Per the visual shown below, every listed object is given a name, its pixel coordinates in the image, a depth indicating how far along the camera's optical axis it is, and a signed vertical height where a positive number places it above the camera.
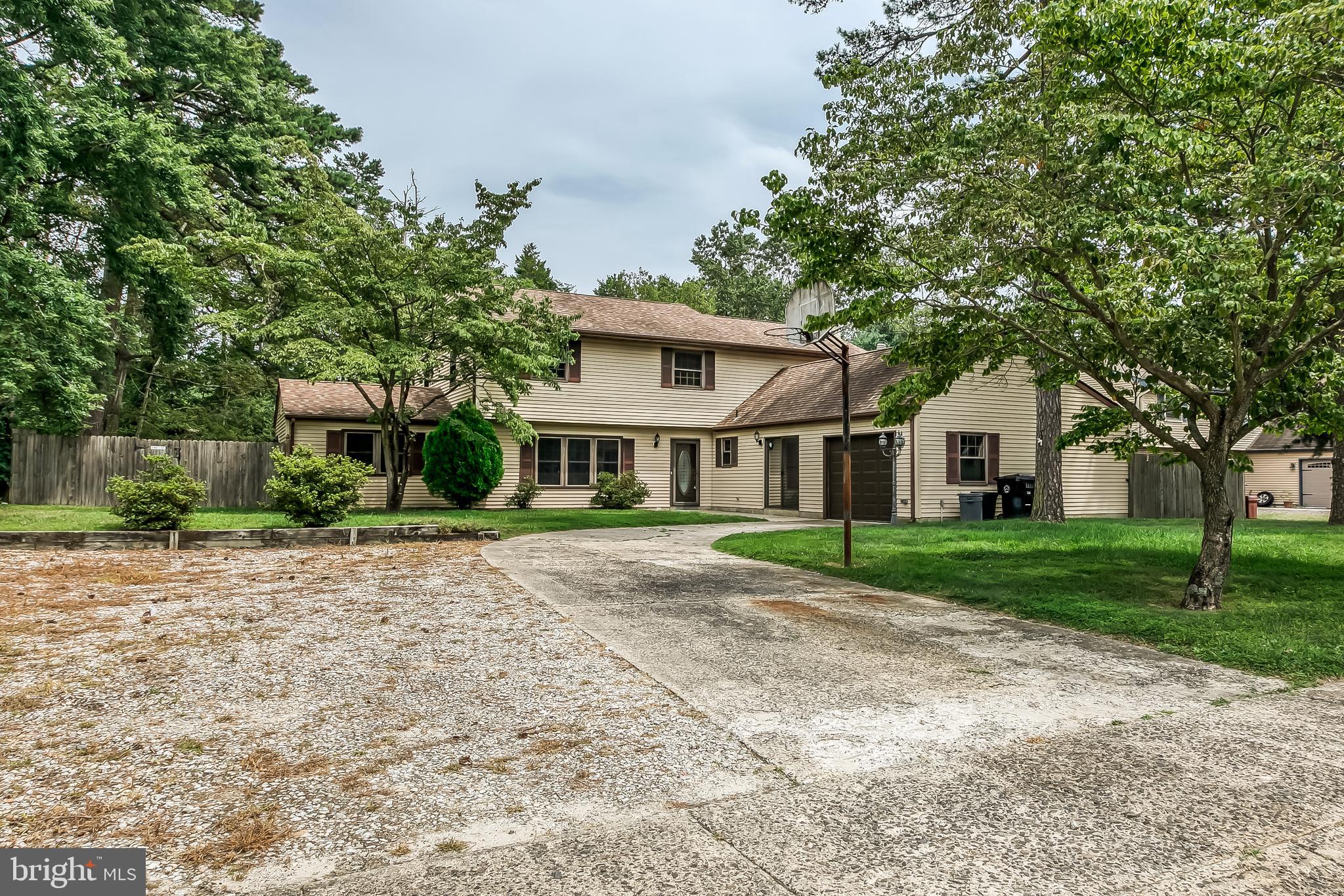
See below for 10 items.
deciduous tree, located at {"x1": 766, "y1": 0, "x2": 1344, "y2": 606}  6.04 +2.28
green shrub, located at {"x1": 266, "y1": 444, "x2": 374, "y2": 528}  12.81 -0.30
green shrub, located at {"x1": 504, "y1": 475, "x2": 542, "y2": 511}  20.70 -0.70
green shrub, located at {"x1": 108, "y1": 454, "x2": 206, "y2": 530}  11.69 -0.44
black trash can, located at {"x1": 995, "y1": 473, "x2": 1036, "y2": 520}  18.22 -0.57
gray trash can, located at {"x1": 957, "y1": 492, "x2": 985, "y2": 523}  17.77 -0.84
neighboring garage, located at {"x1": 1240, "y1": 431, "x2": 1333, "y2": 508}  29.36 -0.09
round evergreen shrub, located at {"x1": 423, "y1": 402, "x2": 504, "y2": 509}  18.73 +0.25
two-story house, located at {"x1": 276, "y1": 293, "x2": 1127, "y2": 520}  18.53 +1.17
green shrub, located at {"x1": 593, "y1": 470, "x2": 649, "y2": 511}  21.25 -0.62
